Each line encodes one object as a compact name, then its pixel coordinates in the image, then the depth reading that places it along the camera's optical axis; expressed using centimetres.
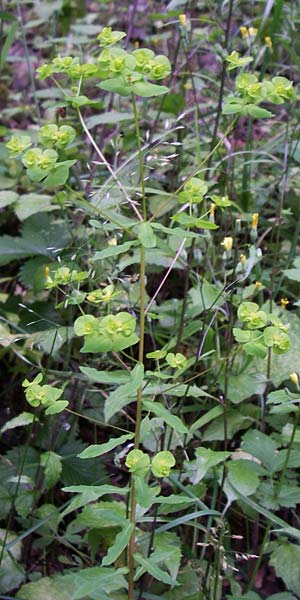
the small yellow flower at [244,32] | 190
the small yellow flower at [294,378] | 137
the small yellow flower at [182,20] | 181
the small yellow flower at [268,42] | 197
